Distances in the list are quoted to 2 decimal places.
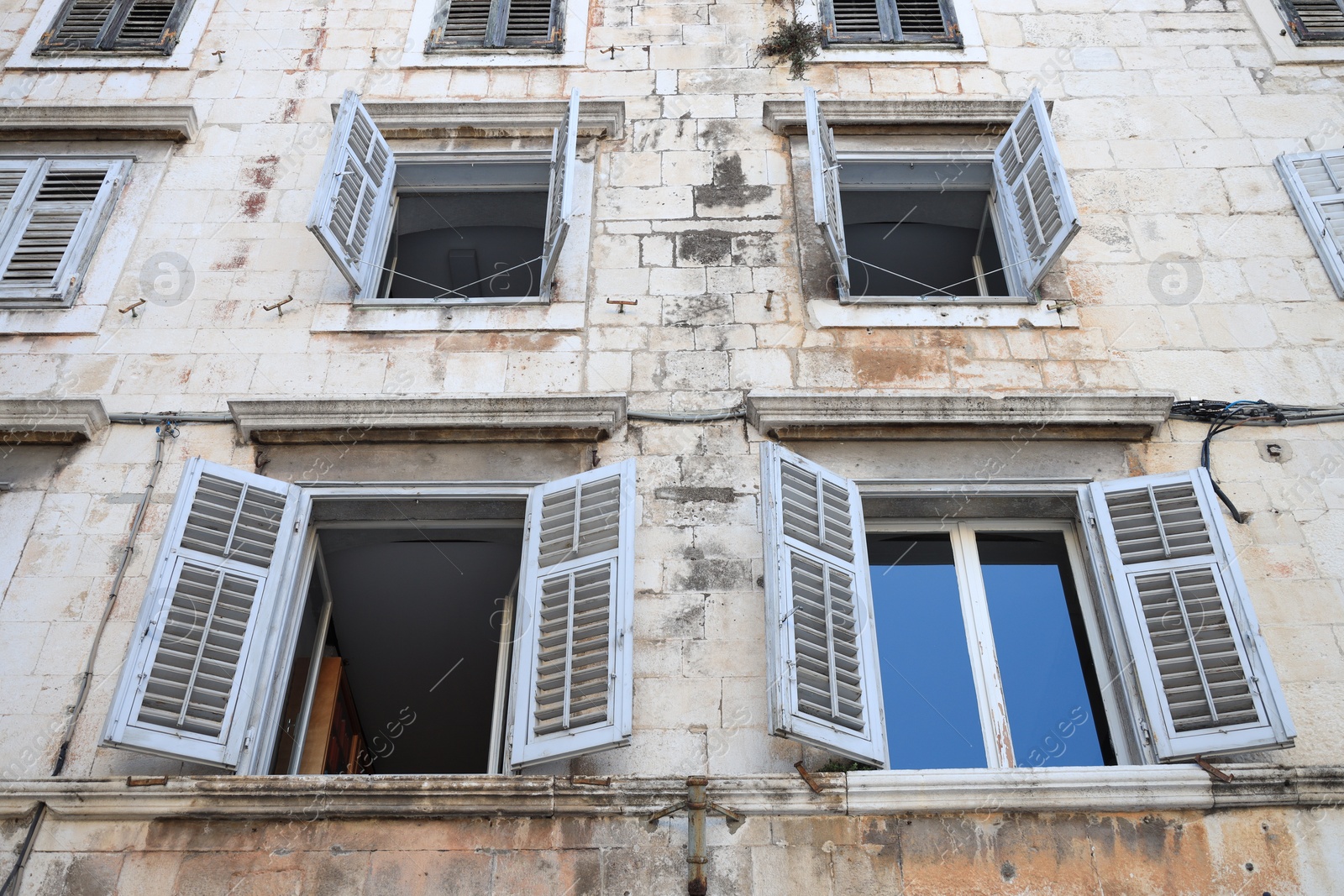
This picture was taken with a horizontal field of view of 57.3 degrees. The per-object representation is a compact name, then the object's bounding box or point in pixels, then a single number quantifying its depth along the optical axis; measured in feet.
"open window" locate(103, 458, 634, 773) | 19.61
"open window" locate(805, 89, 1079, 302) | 26.35
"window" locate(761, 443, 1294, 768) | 19.61
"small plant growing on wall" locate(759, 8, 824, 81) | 30.89
